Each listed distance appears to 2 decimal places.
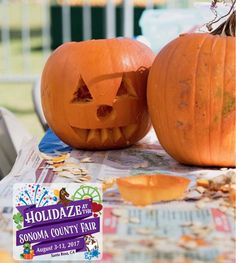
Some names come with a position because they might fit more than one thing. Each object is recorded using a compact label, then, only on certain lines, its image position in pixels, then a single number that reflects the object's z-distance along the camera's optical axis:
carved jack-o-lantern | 1.74
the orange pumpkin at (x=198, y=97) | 1.53
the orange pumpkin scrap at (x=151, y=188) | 1.38
